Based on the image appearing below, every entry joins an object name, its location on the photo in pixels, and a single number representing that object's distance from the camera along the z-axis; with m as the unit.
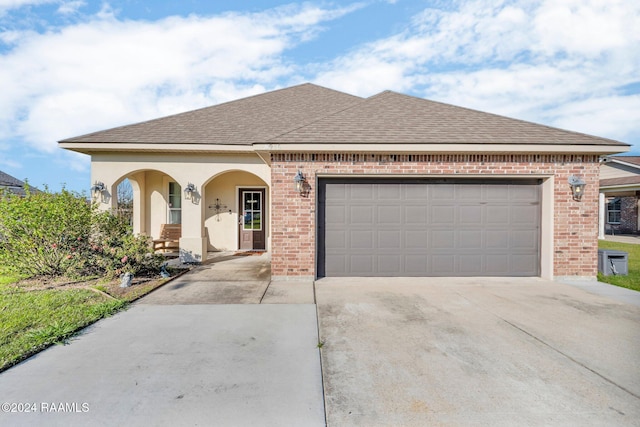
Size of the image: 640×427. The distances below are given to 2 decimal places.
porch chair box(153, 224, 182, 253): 9.77
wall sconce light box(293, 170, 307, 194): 6.40
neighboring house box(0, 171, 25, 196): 15.79
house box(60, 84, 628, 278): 6.44
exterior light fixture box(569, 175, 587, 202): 6.44
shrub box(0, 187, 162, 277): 6.34
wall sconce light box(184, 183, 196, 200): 8.67
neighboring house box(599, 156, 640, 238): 16.34
